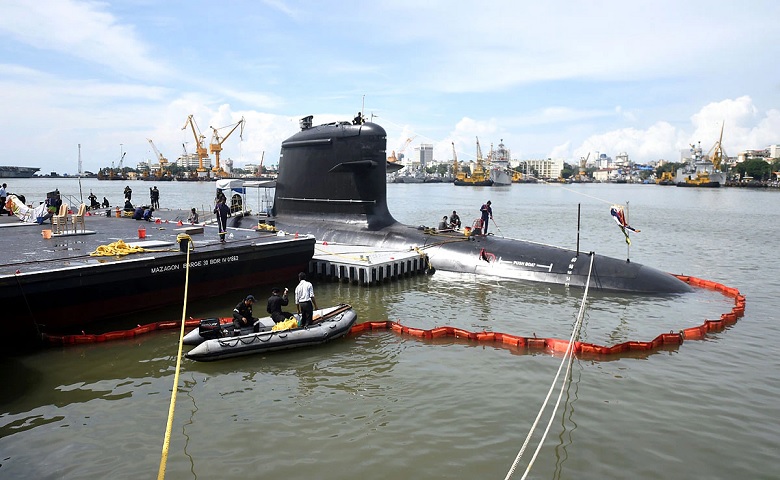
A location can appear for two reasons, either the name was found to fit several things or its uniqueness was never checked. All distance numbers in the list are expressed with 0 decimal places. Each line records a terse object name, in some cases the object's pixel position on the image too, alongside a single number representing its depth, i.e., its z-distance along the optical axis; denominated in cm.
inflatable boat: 1065
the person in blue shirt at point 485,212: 2273
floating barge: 1155
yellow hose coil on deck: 1388
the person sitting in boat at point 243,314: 1155
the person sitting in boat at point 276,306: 1183
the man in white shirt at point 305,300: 1182
